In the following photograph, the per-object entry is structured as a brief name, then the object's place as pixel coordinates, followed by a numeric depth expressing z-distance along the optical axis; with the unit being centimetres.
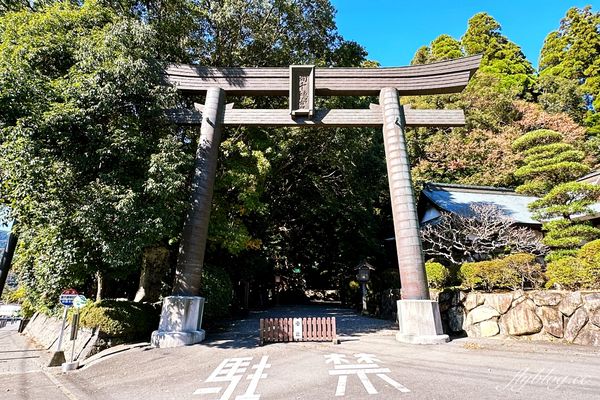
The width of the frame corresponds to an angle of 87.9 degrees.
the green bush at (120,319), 788
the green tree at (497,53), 2747
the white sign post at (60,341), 660
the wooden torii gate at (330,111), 867
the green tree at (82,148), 645
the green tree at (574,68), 2423
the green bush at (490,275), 895
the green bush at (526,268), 874
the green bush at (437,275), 1024
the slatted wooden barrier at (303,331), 790
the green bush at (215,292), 998
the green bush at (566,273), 791
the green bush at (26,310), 1356
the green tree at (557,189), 945
